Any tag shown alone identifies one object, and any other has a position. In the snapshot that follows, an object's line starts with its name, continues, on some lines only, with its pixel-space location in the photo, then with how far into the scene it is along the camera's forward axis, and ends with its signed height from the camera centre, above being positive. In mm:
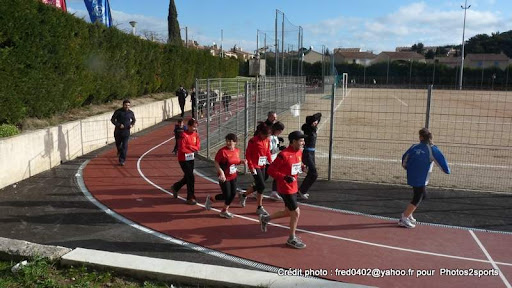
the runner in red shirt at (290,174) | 6074 -1284
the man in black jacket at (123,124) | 11992 -1115
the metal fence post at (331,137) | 9891 -1210
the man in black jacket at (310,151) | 8672 -1334
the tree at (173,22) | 41594 +6338
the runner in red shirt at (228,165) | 7383 -1387
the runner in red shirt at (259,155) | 7435 -1232
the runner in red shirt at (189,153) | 8266 -1321
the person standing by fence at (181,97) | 23078 -617
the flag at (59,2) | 15878 +3165
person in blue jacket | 6887 -1222
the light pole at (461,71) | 59706 +2883
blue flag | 18656 +3378
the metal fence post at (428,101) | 9325 -274
